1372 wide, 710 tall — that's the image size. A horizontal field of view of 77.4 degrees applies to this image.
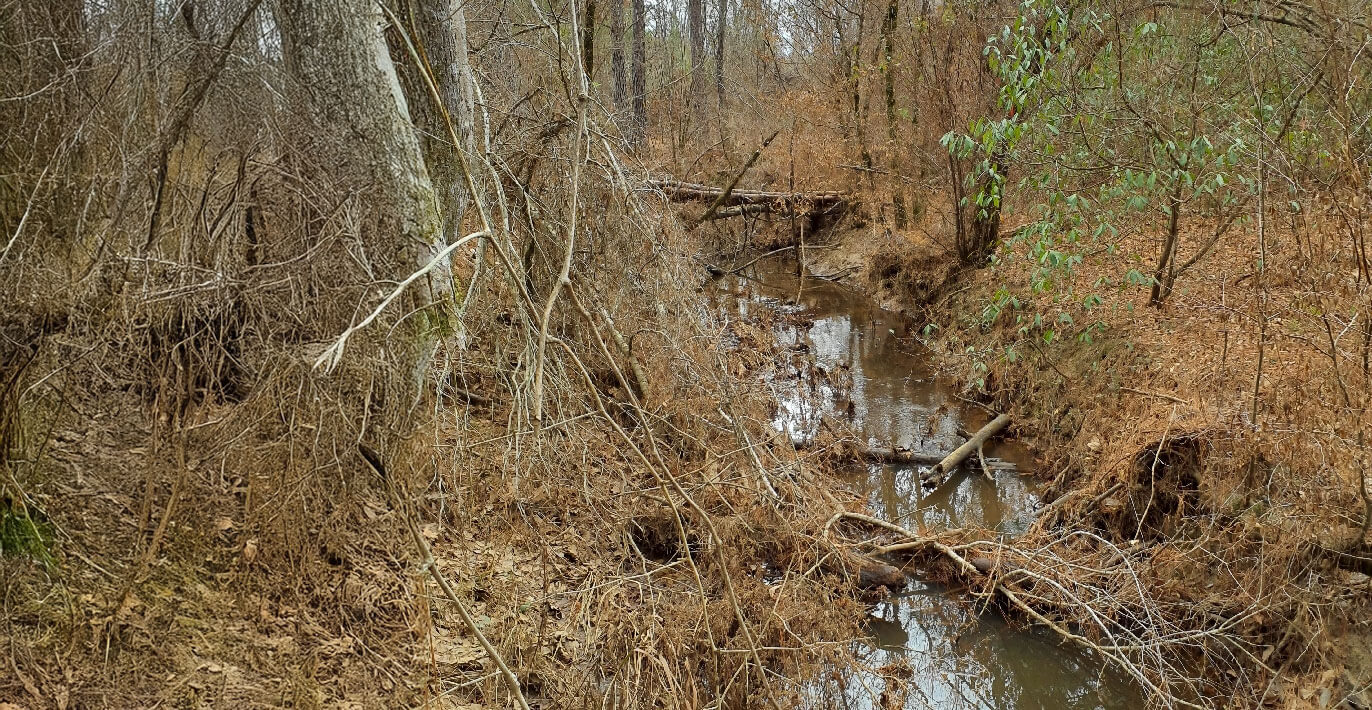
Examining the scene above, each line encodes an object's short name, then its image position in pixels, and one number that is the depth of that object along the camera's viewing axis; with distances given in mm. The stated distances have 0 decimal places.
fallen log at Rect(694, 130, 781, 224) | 8284
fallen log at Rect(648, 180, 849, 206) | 11523
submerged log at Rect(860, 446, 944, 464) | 7391
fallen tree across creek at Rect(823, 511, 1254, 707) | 4680
